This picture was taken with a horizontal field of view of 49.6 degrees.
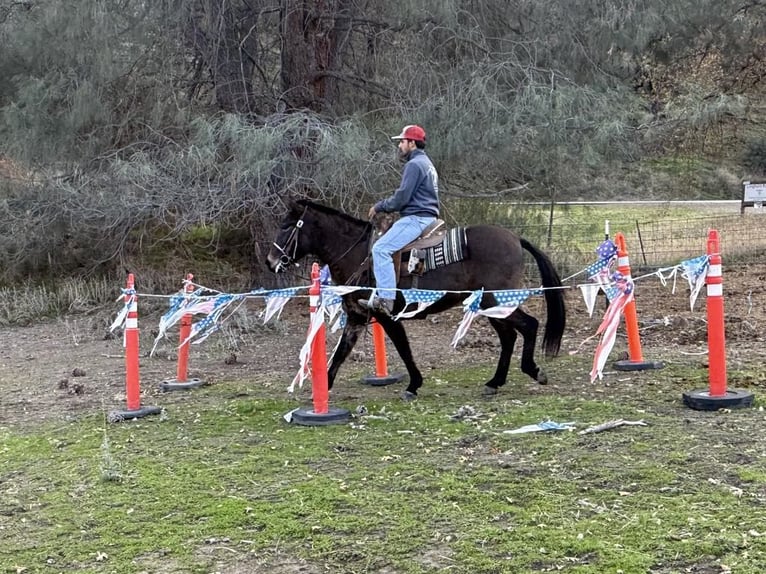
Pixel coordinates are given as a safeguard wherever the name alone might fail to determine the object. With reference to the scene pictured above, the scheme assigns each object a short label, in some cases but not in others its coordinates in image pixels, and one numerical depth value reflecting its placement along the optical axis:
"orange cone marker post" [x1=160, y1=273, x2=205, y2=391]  8.39
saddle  7.66
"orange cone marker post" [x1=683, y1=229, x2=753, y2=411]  6.29
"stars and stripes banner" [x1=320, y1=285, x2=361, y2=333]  7.12
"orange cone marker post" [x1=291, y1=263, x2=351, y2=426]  6.69
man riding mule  7.41
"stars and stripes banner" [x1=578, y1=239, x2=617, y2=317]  8.43
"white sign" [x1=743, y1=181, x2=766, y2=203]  17.48
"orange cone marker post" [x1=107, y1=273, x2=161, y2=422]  7.23
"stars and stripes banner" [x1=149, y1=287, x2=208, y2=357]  7.79
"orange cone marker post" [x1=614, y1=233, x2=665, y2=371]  8.30
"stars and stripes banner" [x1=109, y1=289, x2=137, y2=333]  7.34
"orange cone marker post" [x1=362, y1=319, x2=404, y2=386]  8.55
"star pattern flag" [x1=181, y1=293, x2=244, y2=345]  7.73
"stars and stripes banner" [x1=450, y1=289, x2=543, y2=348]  7.14
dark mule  7.71
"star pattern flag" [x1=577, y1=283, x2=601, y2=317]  7.24
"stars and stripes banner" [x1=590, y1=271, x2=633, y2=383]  6.67
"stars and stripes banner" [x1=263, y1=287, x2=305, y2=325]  7.56
